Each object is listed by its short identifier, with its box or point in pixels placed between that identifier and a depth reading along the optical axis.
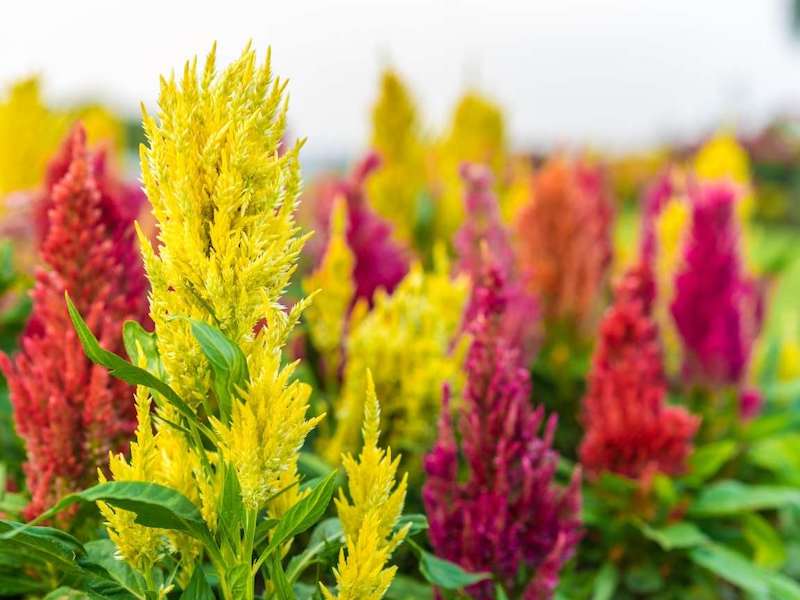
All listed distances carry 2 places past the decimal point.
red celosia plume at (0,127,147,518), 1.68
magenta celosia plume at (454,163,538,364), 2.71
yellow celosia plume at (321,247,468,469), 2.17
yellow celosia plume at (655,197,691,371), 3.02
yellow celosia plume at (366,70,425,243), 3.89
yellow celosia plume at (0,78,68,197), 3.60
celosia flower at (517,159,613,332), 3.13
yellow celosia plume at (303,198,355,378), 2.36
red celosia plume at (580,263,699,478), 2.39
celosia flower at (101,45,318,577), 1.23
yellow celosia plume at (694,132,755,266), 4.52
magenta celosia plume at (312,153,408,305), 2.77
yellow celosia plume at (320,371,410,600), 1.29
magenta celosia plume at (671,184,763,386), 2.76
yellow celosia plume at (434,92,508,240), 4.44
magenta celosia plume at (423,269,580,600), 1.80
